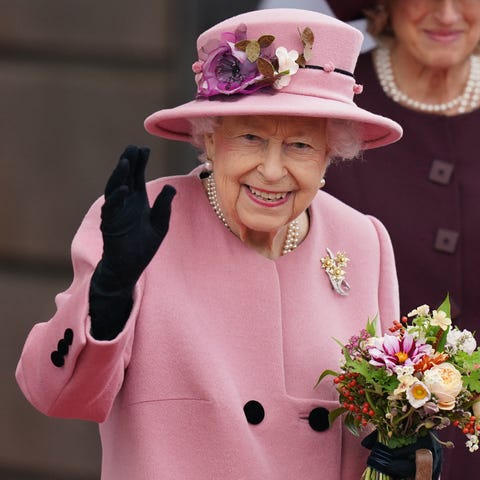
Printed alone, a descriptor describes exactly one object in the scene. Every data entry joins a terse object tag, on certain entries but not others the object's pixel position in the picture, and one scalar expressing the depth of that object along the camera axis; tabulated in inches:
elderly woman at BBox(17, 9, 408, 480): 278.4
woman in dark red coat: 387.2
